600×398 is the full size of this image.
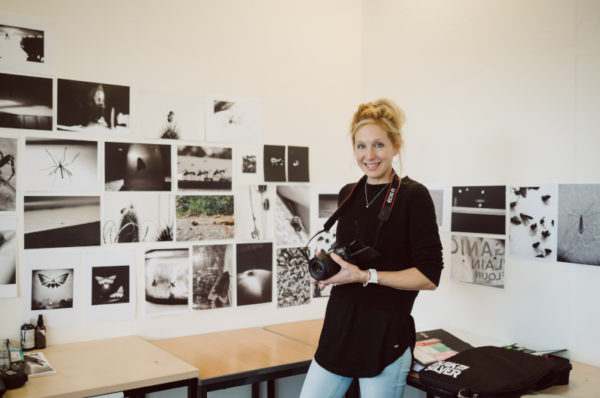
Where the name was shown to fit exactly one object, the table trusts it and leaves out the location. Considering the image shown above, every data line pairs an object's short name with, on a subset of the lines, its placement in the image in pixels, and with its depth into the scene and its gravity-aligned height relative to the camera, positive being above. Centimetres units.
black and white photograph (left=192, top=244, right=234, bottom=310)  249 -44
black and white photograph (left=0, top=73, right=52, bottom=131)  206 +34
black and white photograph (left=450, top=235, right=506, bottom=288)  222 -31
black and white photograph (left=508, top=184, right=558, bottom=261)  203 -12
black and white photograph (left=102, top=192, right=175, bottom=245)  227 -14
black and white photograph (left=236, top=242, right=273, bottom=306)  262 -44
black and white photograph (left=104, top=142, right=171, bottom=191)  227 +9
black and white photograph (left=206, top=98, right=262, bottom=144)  254 +34
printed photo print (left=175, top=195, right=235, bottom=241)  245 -15
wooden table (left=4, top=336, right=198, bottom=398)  163 -65
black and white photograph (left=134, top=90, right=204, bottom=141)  236 +34
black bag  158 -60
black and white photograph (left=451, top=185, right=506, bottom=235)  221 -8
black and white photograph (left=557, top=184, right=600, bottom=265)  189 -12
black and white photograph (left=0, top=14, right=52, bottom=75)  206 +58
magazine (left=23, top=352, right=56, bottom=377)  176 -64
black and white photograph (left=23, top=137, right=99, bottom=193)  211 +9
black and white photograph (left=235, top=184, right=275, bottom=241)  262 -12
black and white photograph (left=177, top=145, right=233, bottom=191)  245 +10
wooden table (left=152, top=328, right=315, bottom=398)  192 -70
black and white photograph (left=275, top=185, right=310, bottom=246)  275 -14
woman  159 -28
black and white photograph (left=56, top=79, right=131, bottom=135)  218 +35
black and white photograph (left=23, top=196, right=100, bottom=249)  211 -15
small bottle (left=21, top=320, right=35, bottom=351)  203 -60
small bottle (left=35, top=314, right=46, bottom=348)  206 -60
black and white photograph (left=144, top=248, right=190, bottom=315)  237 -44
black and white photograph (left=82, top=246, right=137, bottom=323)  222 -43
